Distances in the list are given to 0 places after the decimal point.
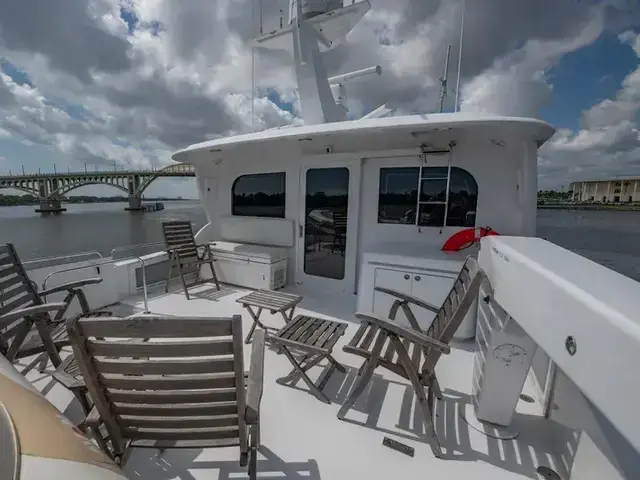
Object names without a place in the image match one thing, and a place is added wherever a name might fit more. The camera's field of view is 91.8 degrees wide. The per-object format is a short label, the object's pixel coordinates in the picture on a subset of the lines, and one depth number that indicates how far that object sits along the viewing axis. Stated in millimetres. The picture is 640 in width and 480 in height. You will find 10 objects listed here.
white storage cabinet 2867
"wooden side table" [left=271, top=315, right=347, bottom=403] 1949
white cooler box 4035
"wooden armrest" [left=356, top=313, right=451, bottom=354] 1583
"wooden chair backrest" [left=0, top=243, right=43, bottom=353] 2094
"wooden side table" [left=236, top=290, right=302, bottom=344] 2557
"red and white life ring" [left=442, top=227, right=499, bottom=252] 3170
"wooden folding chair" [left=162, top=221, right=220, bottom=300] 3986
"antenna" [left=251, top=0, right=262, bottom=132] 4719
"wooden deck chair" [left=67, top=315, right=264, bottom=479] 1016
